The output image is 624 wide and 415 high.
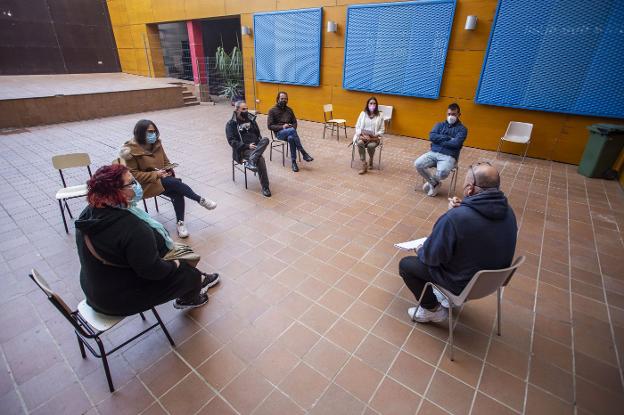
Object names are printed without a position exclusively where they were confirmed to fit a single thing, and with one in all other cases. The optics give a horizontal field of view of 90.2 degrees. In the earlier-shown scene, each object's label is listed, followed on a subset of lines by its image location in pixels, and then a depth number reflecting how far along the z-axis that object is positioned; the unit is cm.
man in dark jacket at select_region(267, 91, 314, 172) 562
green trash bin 523
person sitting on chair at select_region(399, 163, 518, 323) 194
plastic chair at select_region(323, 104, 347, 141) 753
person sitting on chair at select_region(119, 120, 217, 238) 331
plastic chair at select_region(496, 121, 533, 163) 607
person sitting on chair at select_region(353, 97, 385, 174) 543
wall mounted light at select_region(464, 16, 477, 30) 609
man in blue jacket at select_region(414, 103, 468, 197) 452
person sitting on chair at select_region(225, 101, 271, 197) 456
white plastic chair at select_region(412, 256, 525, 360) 189
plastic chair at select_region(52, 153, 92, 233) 343
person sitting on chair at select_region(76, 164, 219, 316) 173
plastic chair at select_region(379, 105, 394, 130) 766
